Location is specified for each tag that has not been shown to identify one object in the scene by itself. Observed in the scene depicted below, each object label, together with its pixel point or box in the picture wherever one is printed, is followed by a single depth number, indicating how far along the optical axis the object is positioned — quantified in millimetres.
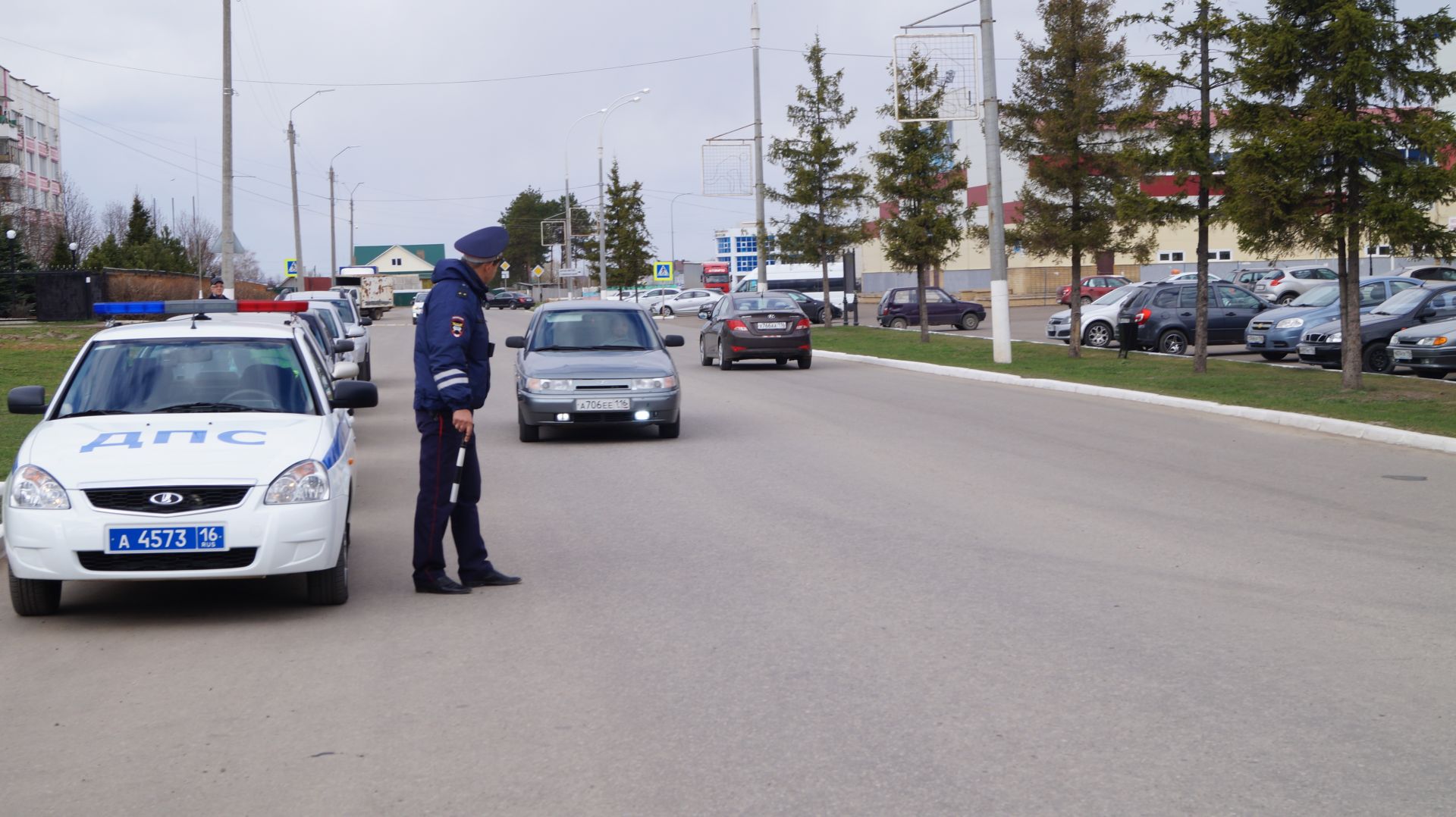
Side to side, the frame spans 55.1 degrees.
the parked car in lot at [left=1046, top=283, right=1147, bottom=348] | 32562
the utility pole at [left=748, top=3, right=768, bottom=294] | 43844
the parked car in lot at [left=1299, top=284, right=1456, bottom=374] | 22875
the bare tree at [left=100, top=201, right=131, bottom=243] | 92375
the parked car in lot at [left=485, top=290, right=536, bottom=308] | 102250
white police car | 6727
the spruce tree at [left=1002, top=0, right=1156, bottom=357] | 26484
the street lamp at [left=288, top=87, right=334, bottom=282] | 59688
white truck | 81562
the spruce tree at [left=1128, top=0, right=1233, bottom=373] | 21016
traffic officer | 7633
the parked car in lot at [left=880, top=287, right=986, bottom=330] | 47656
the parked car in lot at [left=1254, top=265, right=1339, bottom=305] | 44875
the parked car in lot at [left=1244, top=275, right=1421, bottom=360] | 25609
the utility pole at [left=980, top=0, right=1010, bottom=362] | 27000
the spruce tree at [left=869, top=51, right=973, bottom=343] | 36781
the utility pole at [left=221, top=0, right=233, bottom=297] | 32375
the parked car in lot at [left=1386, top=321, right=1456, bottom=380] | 19984
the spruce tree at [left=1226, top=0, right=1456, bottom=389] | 17203
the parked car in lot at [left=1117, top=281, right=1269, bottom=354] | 29062
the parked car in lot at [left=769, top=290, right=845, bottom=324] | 57375
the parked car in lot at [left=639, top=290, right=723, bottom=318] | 75750
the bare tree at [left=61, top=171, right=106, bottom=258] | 79812
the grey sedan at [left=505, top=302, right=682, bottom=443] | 14961
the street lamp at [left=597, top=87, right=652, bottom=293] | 65375
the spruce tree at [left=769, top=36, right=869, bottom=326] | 44781
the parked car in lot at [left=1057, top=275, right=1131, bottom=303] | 57000
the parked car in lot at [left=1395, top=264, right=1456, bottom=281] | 35750
